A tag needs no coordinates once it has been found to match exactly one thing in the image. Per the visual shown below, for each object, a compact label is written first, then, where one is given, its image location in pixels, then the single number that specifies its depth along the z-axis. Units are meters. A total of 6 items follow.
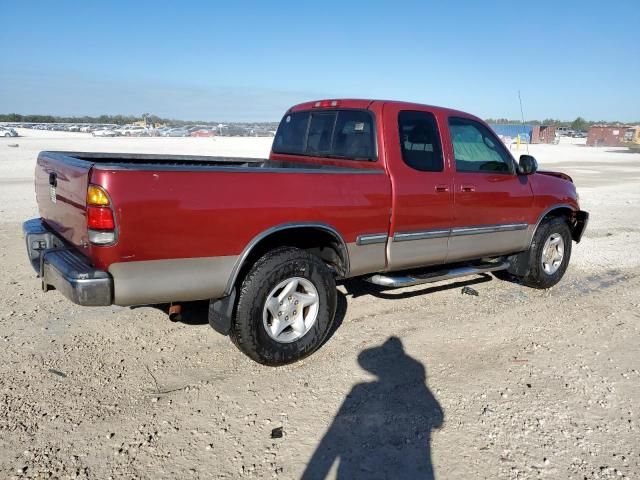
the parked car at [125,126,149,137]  66.38
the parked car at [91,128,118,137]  63.44
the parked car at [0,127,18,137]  50.50
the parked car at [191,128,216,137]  70.31
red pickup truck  3.24
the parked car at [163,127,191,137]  68.47
